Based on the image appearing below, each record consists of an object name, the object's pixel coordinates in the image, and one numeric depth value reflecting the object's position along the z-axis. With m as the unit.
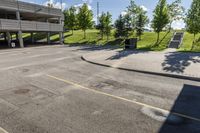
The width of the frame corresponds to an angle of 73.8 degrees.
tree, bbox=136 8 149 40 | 24.69
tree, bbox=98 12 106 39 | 28.88
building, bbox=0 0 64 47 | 20.34
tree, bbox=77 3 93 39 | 30.23
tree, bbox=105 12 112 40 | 28.71
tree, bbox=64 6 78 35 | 34.06
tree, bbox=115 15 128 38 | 25.88
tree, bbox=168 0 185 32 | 23.20
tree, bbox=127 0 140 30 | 26.09
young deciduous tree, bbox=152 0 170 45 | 21.55
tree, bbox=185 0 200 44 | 17.03
